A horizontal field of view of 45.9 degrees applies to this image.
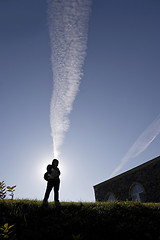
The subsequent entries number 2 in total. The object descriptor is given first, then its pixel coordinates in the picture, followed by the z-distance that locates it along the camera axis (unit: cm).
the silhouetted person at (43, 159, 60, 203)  724
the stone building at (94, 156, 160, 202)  1457
